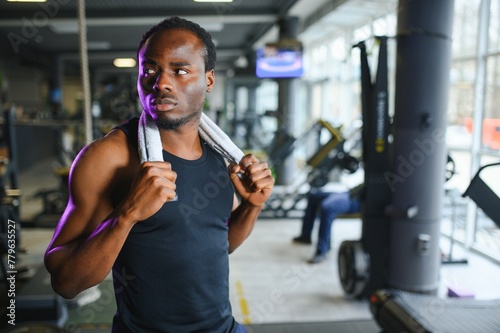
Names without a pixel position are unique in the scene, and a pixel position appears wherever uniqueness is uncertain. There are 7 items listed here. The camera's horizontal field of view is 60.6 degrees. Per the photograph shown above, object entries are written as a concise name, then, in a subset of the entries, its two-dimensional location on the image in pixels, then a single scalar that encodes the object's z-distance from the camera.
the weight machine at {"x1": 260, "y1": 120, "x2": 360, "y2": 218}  5.46
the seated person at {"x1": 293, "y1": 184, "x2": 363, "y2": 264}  4.69
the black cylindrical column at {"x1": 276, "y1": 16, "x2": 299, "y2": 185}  8.55
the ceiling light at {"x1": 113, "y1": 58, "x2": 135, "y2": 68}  15.94
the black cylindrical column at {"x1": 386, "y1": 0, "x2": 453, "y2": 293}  3.33
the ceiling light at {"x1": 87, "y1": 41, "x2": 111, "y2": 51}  12.26
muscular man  1.01
